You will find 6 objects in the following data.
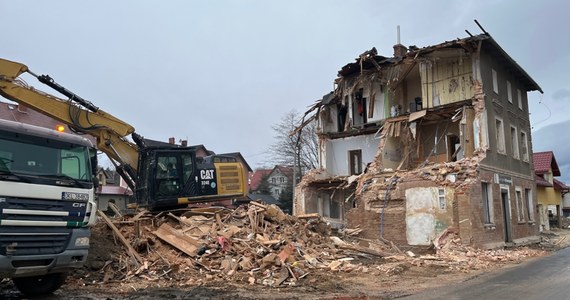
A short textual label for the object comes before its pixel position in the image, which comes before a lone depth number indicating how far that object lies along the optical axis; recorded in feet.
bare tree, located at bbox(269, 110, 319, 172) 176.96
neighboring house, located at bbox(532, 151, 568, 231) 141.18
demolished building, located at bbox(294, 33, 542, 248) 67.62
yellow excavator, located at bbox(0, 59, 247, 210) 43.47
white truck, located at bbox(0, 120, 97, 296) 25.22
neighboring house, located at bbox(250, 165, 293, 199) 212.43
